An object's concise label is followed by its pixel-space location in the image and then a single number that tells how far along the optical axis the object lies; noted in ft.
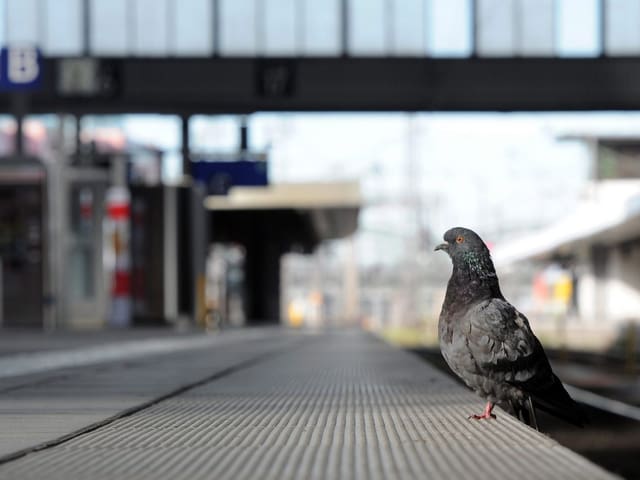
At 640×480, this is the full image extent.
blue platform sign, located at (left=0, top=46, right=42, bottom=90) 76.89
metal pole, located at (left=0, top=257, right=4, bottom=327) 99.14
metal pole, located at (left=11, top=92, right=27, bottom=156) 82.64
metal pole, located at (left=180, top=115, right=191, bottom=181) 97.30
